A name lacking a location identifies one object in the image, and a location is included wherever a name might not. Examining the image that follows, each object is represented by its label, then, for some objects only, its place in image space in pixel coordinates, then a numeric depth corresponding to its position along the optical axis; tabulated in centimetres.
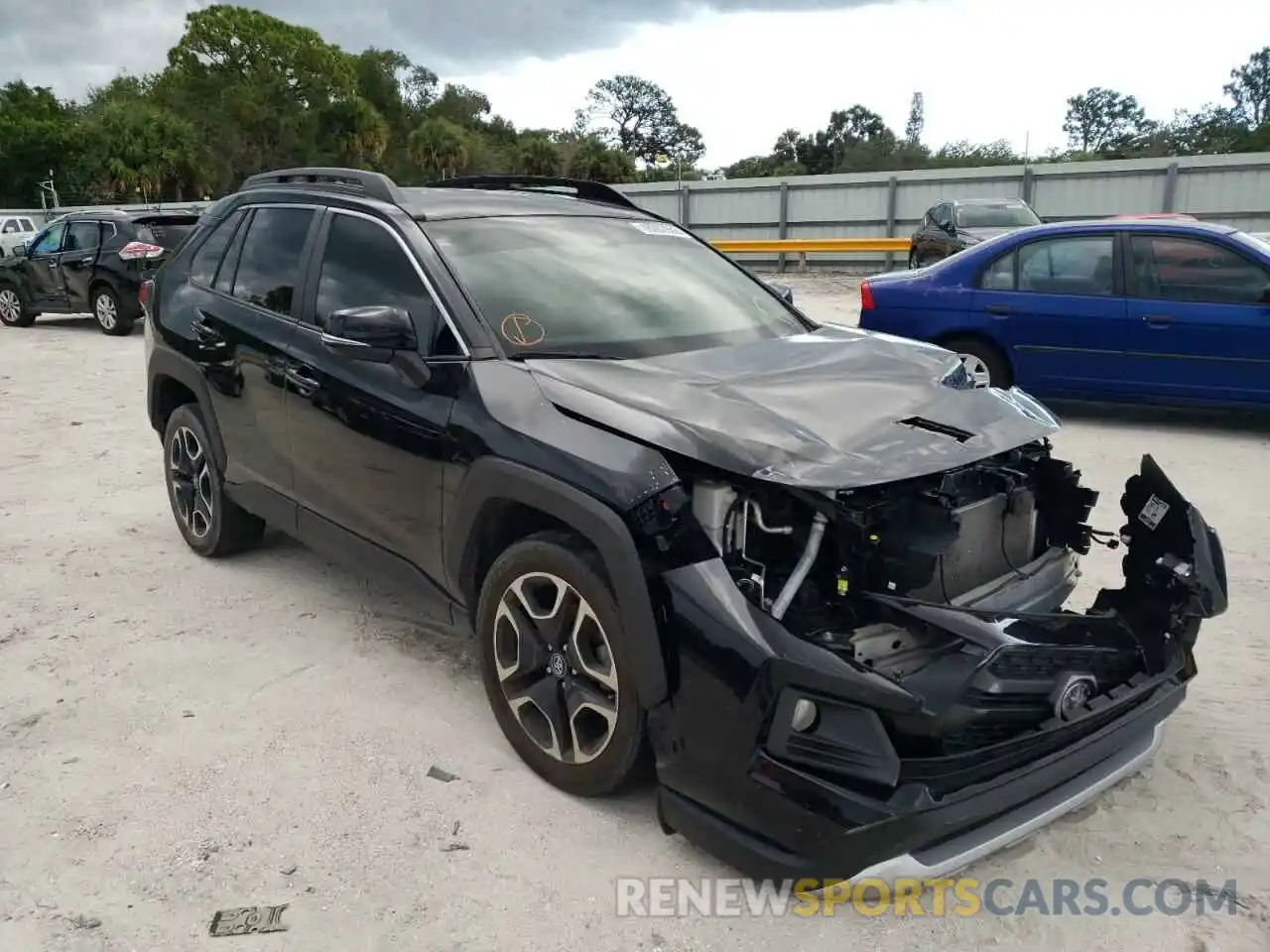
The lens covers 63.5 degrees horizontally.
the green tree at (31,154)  4575
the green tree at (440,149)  5544
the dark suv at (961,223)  1527
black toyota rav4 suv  241
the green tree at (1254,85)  7912
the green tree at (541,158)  5269
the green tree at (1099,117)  8075
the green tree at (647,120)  9656
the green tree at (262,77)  5862
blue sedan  710
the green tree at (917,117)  8538
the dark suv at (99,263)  1405
